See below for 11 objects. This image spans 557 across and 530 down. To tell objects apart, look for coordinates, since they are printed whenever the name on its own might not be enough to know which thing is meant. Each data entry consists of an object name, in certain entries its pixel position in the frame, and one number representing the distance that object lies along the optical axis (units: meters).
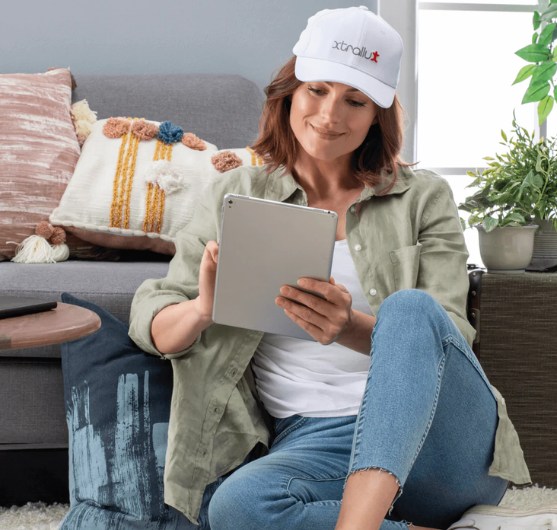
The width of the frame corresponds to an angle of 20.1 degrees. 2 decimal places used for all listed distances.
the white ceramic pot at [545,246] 3.36
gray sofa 3.02
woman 2.38
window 4.32
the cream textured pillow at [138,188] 3.35
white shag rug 2.97
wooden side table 2.26
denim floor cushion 2.78
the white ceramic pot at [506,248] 3.25
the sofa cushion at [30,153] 3.36
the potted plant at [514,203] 3.26
